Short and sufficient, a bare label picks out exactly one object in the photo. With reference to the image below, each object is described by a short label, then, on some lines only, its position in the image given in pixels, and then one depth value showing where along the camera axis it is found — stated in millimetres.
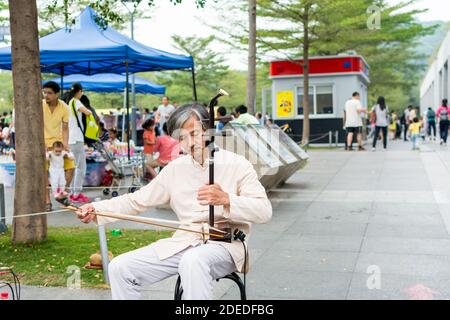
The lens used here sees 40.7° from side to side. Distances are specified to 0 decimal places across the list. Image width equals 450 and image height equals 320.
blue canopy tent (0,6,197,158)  10359
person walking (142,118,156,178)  11188
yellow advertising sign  23922
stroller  10141
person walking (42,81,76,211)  8570
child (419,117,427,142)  26411
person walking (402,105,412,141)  27566
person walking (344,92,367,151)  18672
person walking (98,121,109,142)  13938
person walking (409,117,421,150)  19330
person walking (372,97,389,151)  19109
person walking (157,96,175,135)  20622
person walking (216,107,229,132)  11231
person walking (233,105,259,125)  11600
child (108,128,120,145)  14031
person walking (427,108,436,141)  24781
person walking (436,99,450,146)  21955
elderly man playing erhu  3170
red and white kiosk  23109
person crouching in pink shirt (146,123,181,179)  10969
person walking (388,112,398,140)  28766
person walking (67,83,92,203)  9453
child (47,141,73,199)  8719
